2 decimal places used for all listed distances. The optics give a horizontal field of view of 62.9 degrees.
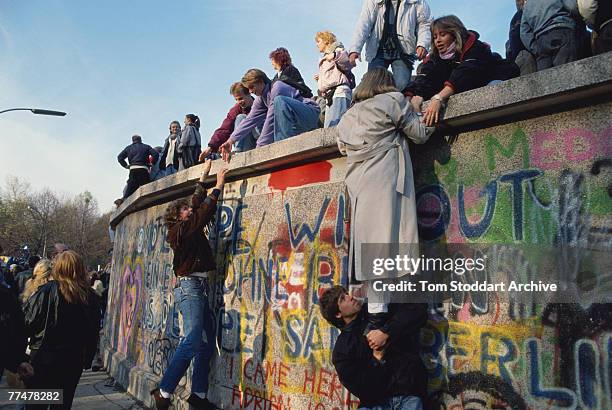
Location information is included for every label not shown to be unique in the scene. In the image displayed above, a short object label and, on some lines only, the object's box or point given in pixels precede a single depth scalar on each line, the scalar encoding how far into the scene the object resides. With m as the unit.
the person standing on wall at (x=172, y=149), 9.79
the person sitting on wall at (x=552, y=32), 3.79
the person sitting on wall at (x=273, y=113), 5.64
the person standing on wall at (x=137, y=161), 10.45
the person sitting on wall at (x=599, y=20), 3.35
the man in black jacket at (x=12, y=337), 4.05
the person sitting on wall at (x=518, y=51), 4.51
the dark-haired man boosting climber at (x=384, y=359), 3.19
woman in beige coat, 3.40
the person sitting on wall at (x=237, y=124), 6.39
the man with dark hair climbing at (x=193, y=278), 5.12
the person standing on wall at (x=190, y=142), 9.02
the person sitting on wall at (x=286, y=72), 6.04
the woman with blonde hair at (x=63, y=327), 4.33
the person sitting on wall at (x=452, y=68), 3.62
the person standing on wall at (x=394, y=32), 5.21
